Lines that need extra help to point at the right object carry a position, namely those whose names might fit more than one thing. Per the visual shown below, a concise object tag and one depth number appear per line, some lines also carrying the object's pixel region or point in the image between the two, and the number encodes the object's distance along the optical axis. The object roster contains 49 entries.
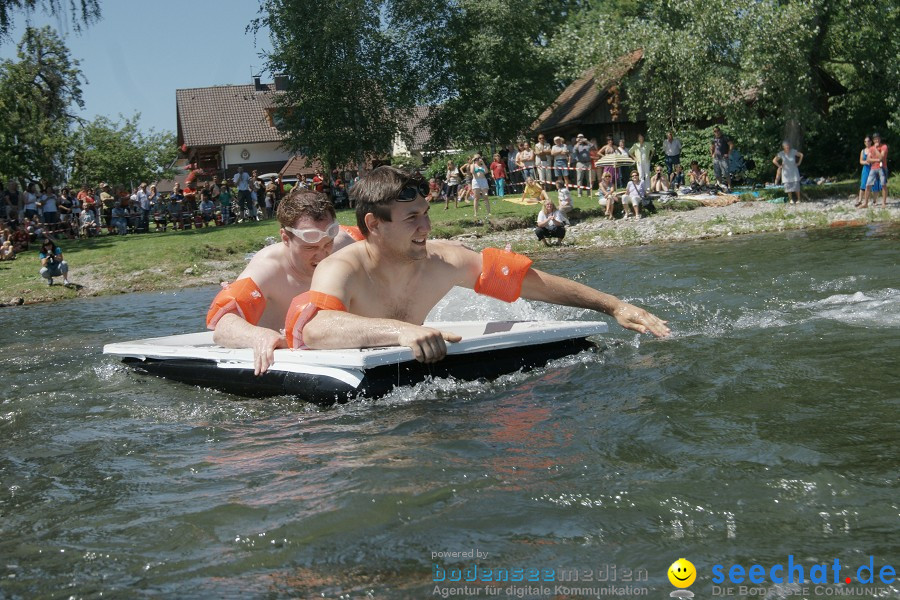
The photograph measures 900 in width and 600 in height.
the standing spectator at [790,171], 22.88
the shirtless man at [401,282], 5.85
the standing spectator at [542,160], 26.73
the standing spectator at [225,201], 27.27
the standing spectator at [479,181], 22.41
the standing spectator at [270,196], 28.79
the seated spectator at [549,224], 19.39
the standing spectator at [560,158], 25.69
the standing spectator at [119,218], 25.61
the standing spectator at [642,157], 24.31
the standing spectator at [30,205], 23.47
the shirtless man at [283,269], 6.73
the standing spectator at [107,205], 25.77
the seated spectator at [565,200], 22.27
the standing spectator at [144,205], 26.27
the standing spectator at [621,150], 26.27
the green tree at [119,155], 55.71
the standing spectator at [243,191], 27.72
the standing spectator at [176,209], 26.42
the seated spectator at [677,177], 26.52
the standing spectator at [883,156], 20.20
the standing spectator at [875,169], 20.16
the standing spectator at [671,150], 26.09
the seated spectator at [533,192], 24.16
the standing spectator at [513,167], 29.45
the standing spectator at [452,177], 26.64
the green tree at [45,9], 17.05
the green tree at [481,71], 34.34
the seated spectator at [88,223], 24.66
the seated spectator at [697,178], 25.90
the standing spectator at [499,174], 27.28
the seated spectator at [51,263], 17.78
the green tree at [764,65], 22.81
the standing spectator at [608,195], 22.66
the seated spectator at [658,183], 25.83
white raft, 5.84
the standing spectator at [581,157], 27.14
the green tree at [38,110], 39.72
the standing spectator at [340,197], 30.31
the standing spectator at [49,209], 23.73
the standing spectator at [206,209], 26.67
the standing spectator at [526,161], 27.59
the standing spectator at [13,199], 23.55
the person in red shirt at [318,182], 29.50
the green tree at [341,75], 31.67
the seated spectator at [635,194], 22.28
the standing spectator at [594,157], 27.31
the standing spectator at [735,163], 26.65
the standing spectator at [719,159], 25.79
